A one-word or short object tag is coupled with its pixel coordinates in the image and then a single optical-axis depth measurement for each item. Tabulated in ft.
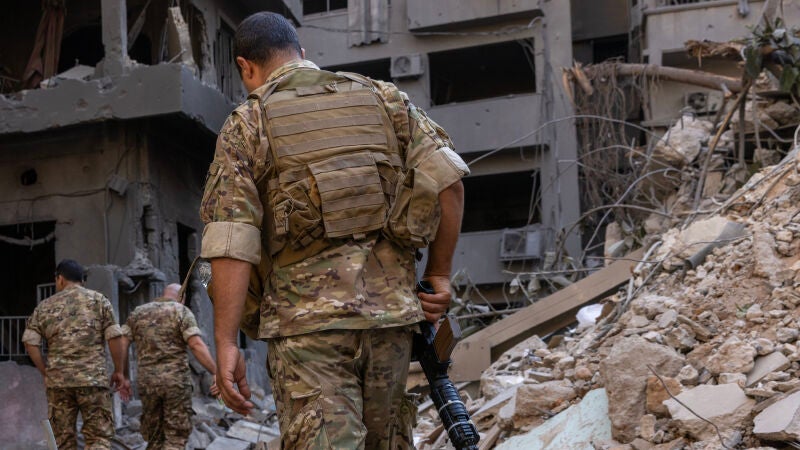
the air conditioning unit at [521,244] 56.65
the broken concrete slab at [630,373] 14.47
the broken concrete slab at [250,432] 31.69
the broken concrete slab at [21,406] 29.66
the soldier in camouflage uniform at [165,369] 24.70
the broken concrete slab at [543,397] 17.13
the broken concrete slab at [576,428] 15.20
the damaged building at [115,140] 36.88
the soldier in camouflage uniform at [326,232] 8.65
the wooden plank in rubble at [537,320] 24.64
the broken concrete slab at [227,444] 29.99
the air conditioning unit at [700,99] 54.29
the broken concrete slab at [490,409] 19.25
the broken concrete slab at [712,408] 12.88
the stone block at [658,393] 14.11
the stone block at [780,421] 11.54
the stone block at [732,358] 14.14
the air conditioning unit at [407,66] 61.05
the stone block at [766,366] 13.66
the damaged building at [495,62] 58.18
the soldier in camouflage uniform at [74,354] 22.84
